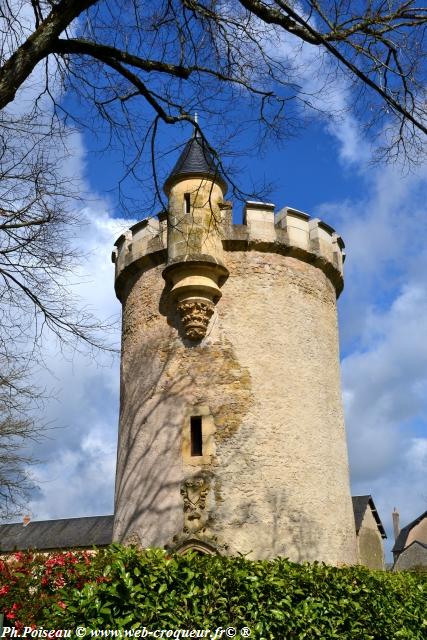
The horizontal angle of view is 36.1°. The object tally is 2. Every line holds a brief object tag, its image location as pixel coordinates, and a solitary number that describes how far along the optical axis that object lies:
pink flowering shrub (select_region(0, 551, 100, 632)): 5.71
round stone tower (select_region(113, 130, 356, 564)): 9.80
